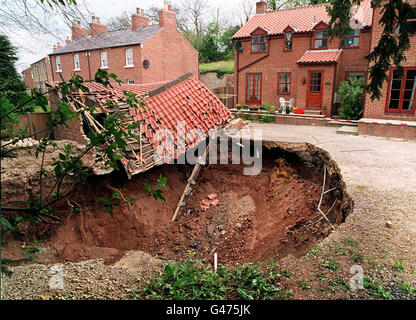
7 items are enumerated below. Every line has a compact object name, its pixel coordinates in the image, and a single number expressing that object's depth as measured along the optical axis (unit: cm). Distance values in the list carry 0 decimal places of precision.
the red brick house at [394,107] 1244
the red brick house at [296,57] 1684
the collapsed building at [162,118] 676
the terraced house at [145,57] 2408
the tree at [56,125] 224
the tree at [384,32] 417
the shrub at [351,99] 1538
